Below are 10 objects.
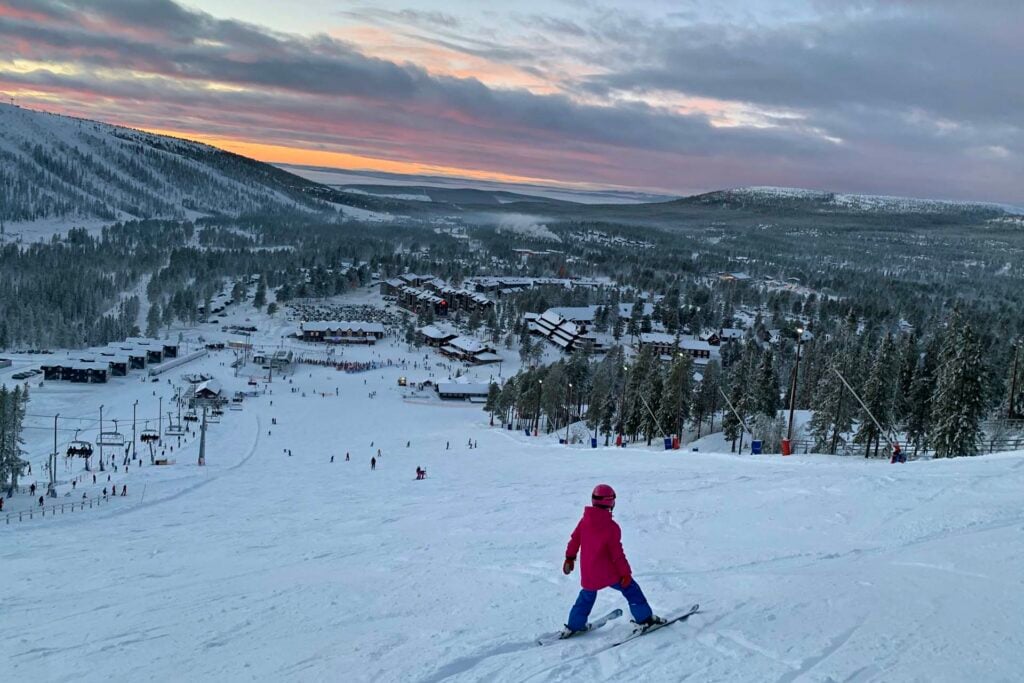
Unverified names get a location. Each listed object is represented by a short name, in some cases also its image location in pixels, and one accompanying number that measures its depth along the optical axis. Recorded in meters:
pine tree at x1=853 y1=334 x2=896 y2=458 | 29.68
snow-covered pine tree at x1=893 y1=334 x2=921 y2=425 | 32.31
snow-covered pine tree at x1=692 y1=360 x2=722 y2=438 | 40.00
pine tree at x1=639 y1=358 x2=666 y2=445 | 34.94
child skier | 6.07
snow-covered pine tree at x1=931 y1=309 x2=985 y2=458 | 24.11
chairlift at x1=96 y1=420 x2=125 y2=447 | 36.66
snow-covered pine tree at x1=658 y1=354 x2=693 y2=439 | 34.19
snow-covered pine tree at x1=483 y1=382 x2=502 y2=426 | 53.01
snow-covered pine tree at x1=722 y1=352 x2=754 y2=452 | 33.06
